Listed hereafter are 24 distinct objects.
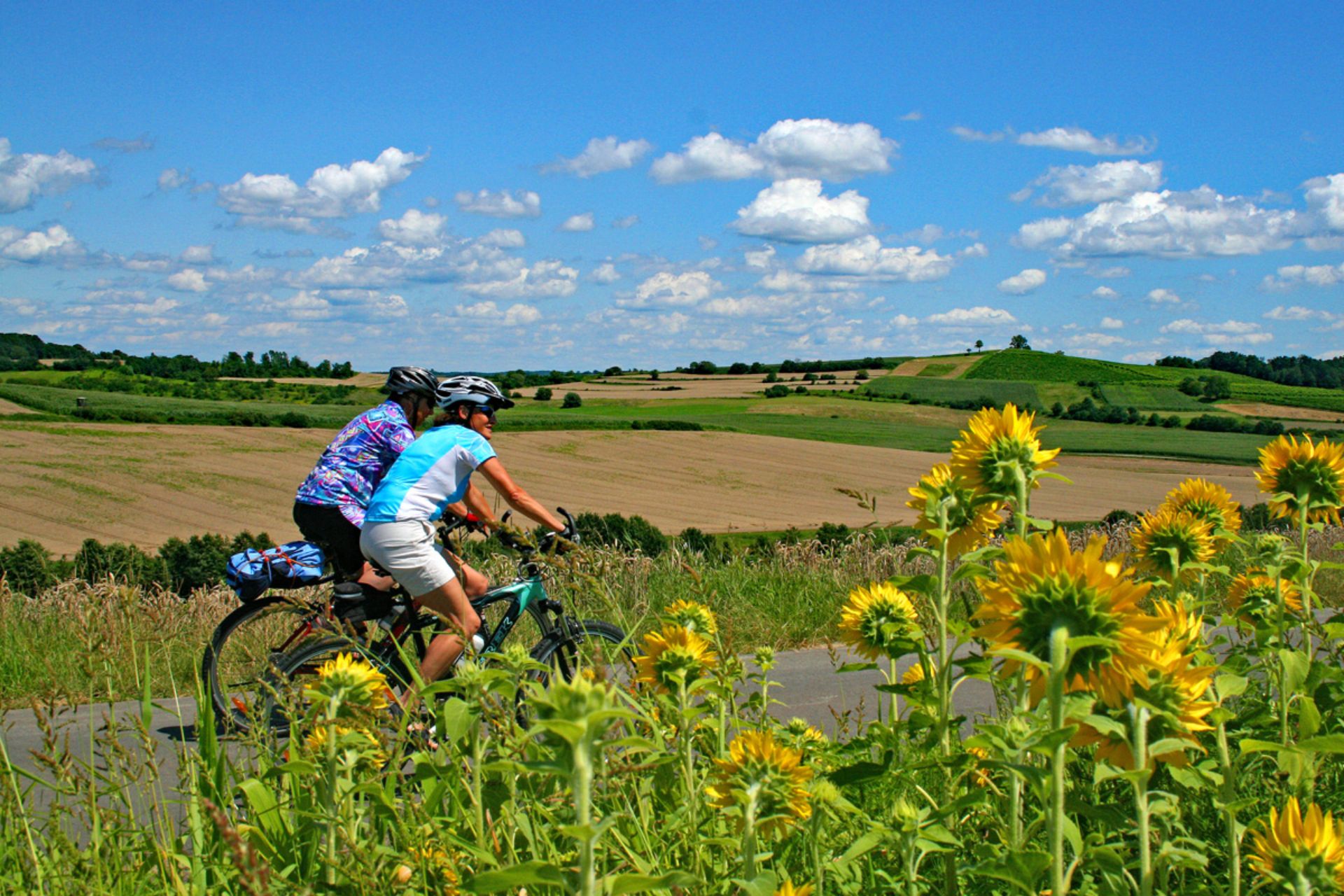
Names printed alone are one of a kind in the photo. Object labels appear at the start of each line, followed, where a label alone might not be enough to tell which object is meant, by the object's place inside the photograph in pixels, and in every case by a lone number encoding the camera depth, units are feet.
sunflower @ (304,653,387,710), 6.23
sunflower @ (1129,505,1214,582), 8.94
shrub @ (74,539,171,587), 37.76
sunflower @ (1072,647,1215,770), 4.77
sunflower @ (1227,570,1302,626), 9.53
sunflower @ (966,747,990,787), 6.39
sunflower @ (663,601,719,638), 7.46
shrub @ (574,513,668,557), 48.24
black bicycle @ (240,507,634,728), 16.57
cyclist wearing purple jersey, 18.86
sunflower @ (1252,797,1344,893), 4.68
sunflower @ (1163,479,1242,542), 9.38
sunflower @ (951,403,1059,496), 6.23
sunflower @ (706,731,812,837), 5.27
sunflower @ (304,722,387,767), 5.96
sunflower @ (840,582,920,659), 7.55
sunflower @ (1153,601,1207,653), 5.01
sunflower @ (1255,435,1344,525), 8.92
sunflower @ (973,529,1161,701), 4.18
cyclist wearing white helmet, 16.29
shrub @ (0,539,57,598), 38.40
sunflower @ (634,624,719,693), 6.85
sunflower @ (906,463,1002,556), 6.45
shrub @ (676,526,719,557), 42.69
